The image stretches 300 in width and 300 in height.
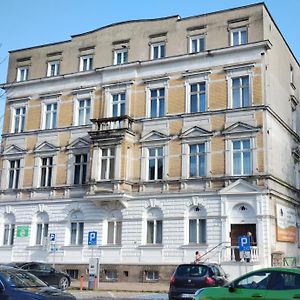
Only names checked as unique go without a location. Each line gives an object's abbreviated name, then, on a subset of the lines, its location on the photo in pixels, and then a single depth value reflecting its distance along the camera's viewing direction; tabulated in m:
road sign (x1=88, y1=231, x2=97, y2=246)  27.77
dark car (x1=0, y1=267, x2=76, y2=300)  13.14
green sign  35.19
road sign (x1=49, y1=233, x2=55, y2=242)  30.32
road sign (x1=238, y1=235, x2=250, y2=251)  25.58
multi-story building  29.84
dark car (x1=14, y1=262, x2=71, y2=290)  25.84
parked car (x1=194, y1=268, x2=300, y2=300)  11.93
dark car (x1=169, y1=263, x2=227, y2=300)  18.45
